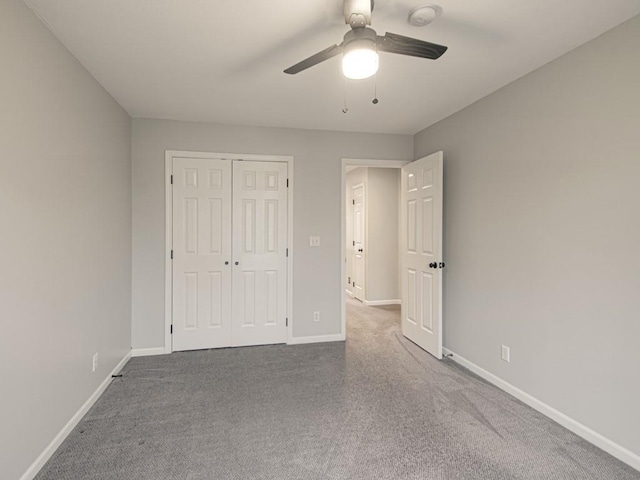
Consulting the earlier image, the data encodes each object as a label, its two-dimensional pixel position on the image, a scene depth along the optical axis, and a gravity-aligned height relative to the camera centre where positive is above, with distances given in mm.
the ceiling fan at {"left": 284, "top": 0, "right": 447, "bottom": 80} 1540 +895
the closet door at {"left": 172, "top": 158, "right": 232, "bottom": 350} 3576 -164
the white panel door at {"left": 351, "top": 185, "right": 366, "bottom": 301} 6049 -56
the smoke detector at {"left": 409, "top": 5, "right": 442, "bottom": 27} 1778 +1177
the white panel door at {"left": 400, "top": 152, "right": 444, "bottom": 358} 3365 -149
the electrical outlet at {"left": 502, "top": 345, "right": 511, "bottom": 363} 2722 -914
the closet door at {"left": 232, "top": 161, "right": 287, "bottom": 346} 3719 -158
